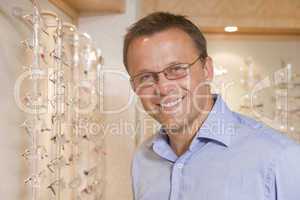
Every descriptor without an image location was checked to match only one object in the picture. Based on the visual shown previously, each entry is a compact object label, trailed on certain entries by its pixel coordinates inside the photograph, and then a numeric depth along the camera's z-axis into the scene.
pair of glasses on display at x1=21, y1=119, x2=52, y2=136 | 1.17
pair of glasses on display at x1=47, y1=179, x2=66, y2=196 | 1.30
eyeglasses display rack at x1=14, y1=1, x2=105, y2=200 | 1.17
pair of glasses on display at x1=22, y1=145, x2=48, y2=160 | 1.15
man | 0.82
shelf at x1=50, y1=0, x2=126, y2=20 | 1.81
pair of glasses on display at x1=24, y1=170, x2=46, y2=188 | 1.13
